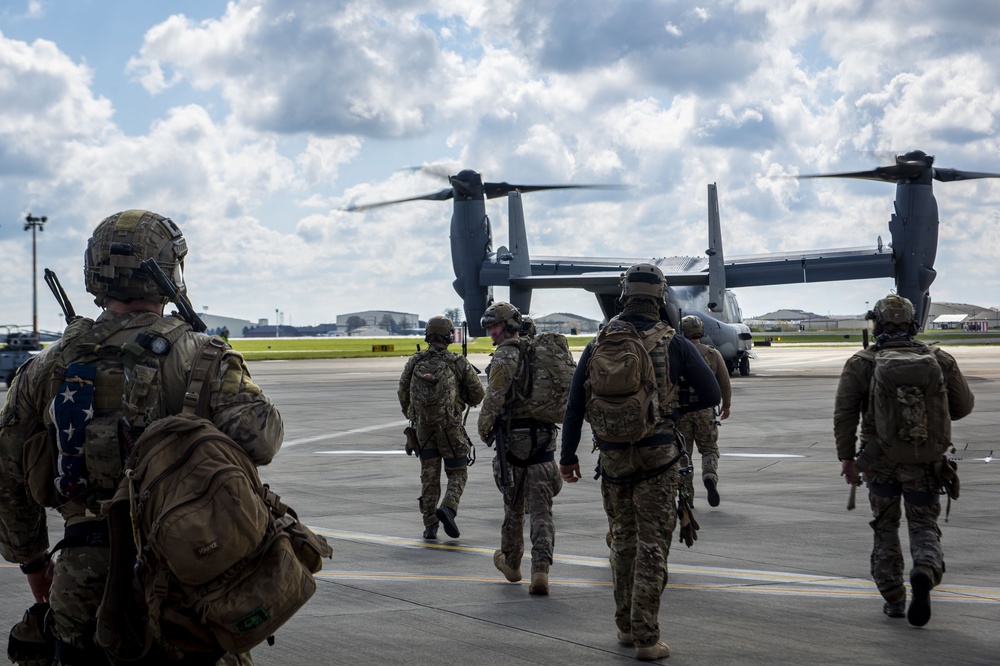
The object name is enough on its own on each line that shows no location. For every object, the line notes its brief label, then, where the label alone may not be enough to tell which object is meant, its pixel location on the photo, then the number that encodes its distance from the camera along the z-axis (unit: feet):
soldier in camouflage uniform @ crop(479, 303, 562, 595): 24.43
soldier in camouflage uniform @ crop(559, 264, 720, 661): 18.38
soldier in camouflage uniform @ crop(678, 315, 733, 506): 35.09
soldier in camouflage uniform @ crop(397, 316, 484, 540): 30.50
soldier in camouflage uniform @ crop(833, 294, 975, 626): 20.57
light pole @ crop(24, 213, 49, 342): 190.49
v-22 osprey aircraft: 119.24
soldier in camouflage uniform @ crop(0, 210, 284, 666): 11.00
